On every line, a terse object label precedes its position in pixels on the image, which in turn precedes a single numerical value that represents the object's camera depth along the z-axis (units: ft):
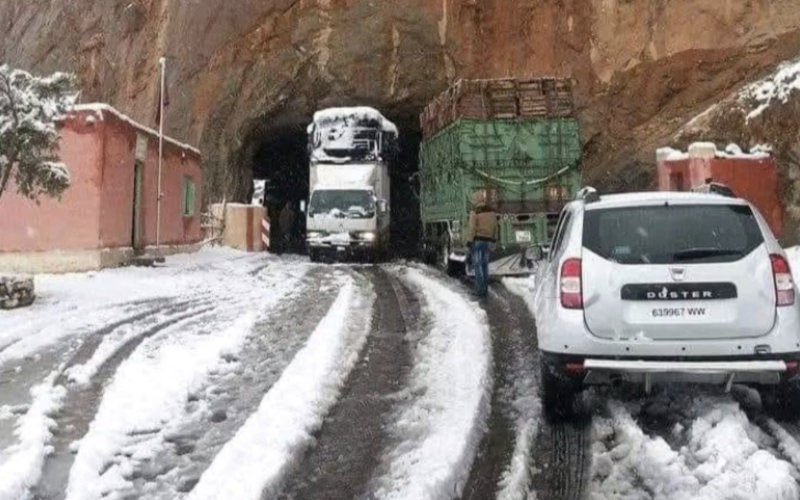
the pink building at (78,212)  50.42
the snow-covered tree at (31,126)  33.06
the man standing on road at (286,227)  114.62
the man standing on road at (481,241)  39.42
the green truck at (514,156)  48.65
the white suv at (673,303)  15.23
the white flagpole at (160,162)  61.36
